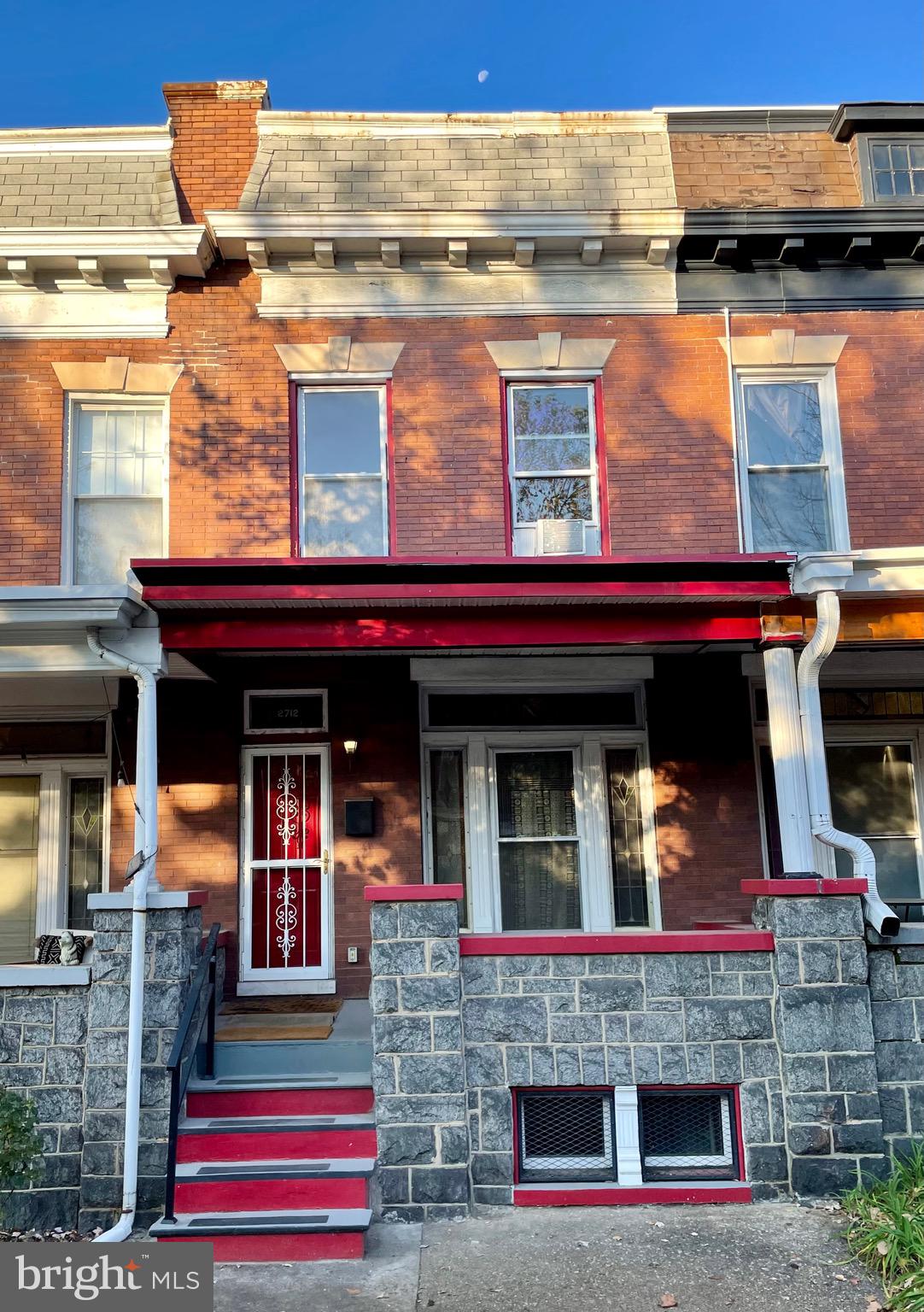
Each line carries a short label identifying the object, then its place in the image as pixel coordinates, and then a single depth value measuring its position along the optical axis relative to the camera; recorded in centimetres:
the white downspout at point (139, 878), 670
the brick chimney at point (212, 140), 1079
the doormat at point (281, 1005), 889
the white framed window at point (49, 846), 1005
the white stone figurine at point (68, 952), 874
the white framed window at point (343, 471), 1020
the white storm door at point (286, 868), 962
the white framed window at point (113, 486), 1007
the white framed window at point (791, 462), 1036
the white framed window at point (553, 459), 1029
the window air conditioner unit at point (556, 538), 961
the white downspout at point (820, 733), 765
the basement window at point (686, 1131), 718
